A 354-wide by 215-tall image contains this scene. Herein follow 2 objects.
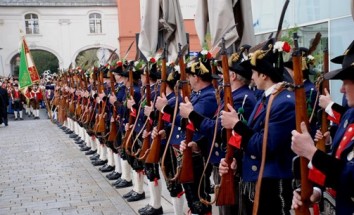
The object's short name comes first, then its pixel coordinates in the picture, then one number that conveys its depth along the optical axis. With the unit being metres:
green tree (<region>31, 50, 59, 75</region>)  39.75
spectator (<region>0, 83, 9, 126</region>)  19.12
